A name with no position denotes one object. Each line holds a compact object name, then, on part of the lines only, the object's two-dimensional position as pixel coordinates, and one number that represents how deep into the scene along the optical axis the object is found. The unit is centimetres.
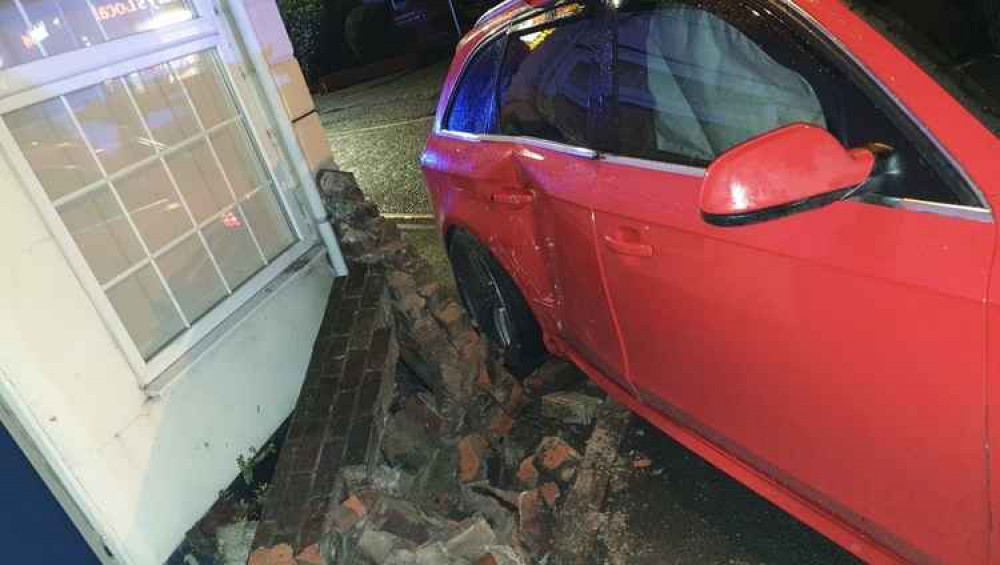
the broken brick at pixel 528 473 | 293
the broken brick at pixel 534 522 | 267
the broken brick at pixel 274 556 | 249
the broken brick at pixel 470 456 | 307
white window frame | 247
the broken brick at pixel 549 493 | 282
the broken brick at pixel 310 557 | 245
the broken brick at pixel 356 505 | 266
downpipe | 349
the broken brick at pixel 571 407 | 324
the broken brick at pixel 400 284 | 364
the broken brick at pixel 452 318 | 353
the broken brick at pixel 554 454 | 293
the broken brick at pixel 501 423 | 334
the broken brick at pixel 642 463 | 294
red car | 149
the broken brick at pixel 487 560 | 244
